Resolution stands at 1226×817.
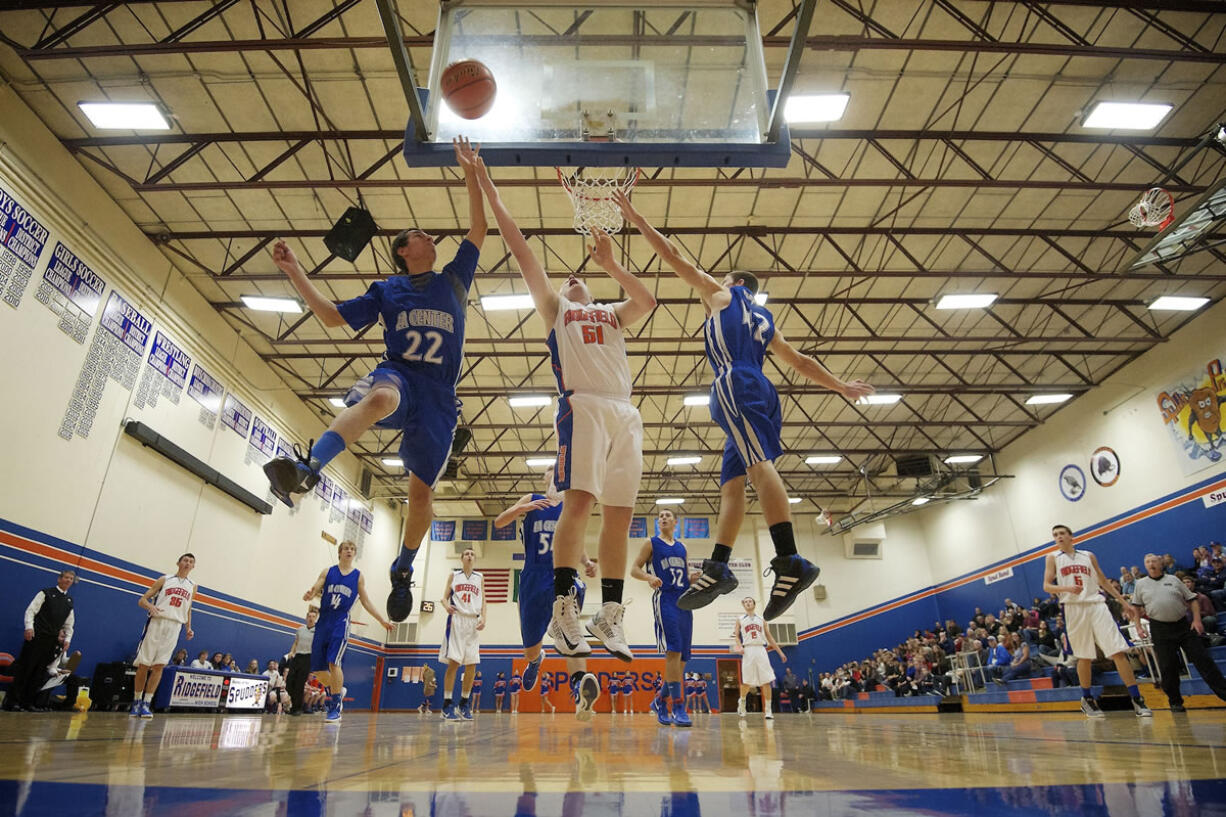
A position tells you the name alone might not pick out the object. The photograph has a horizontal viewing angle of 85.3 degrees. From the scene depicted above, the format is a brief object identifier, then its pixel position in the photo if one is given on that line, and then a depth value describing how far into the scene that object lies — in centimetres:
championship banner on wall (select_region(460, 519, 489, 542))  2569
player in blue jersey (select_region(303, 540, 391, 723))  696
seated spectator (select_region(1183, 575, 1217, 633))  1062
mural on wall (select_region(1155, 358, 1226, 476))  1373
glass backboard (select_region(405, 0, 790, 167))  438
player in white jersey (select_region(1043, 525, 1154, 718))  694
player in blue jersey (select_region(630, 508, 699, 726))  587
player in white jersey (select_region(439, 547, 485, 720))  857
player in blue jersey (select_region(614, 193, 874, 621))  353
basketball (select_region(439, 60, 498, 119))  425
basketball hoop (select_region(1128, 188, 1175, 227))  993
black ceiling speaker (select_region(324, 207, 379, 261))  986
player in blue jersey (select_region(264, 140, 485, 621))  337
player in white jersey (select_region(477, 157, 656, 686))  340
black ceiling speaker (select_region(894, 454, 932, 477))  1988
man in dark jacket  841
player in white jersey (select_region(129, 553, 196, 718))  791
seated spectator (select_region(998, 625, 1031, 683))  1431
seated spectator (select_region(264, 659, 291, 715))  1456
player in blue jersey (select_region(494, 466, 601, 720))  523
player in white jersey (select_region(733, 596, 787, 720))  1124
